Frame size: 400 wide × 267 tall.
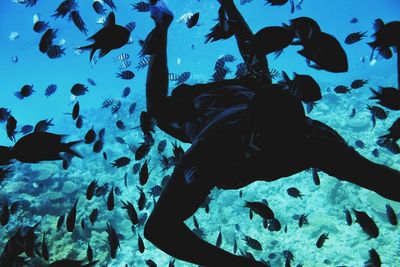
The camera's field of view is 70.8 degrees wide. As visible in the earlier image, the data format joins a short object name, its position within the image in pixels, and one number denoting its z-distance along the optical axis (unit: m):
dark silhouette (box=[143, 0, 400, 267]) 1.65
